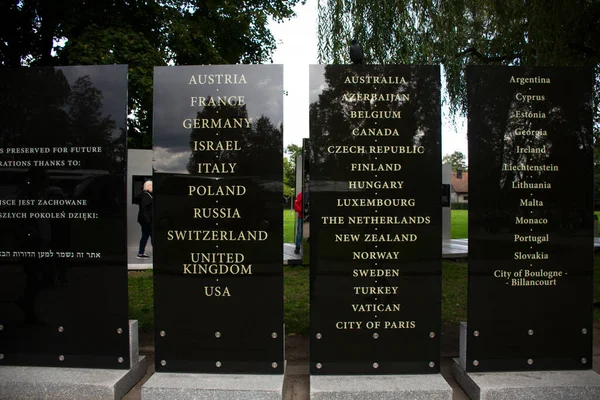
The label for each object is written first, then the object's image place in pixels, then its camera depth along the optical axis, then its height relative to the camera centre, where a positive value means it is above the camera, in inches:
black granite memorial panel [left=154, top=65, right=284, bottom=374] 131.6 -12.6
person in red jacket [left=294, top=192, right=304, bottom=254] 386.0 -32.9
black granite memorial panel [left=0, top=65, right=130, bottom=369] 135.5 -8.4
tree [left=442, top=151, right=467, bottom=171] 4749.0 +373.3
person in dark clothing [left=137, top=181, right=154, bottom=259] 378.6 -21.1
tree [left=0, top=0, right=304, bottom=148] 398.0 +175.0
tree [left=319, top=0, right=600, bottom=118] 212.8 +86.9
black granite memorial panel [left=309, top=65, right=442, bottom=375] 131.6 -8.0
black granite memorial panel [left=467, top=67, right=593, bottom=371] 132.6 -10.3
